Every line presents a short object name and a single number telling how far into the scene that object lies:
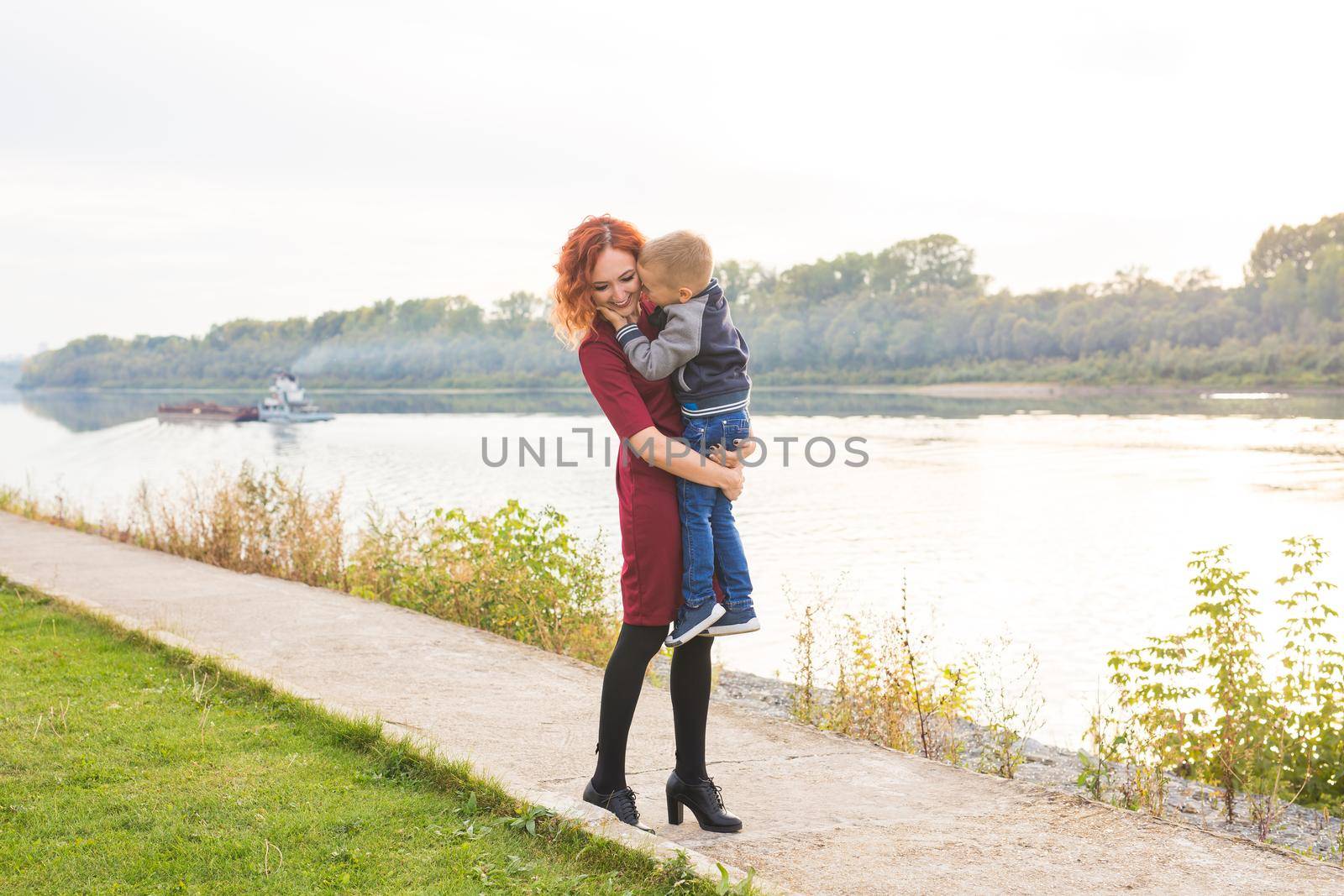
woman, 3.28
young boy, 3.20
